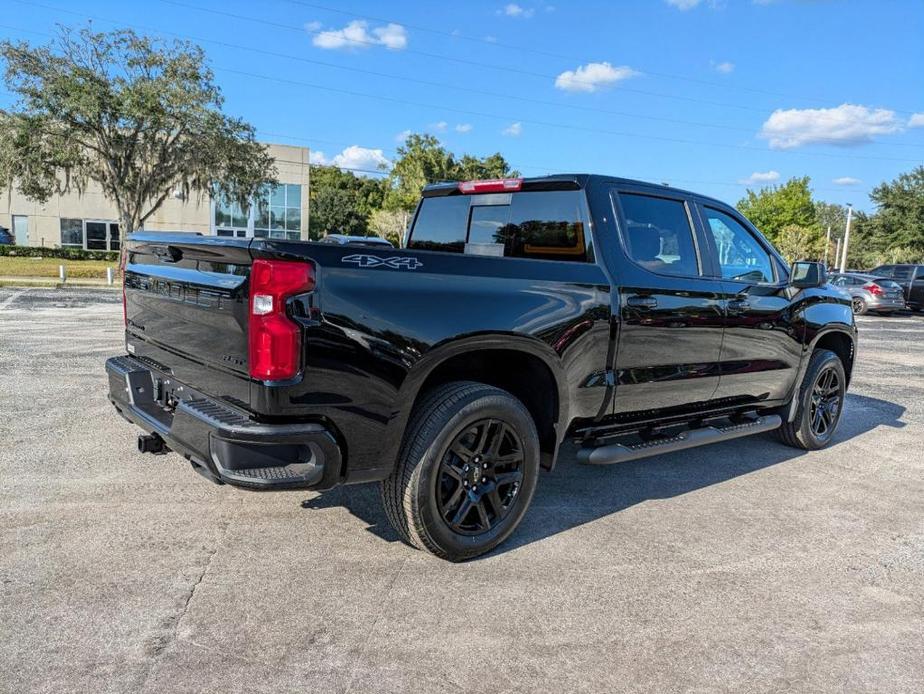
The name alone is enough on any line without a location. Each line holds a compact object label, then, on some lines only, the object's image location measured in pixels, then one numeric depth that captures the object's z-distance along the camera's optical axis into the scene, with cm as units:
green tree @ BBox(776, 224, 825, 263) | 5244
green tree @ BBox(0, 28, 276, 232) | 2619
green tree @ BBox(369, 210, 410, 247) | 4766
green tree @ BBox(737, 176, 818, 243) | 5984
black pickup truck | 291
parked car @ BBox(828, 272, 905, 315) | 2300
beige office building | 4597
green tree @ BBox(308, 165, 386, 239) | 7050
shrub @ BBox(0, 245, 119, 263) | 3828
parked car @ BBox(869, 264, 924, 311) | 2434
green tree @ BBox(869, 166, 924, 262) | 5306
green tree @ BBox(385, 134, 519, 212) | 4697
